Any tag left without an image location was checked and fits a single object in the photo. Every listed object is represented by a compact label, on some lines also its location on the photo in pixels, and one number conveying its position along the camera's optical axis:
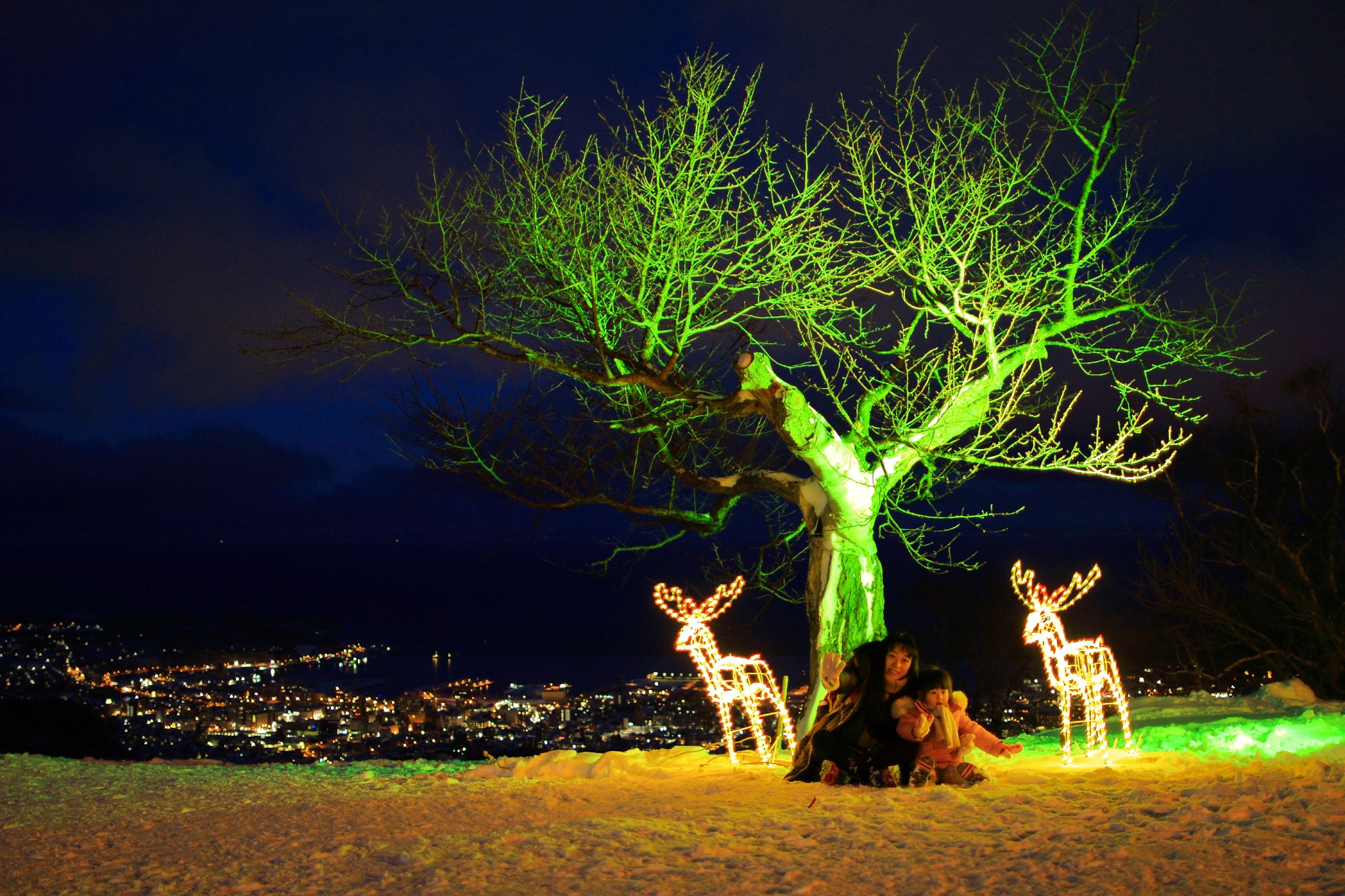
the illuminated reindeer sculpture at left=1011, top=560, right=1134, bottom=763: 7.37
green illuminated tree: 7.96
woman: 6.42
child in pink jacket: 6.25
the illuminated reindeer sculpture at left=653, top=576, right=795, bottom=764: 7.80
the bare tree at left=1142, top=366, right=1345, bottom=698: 12.78
